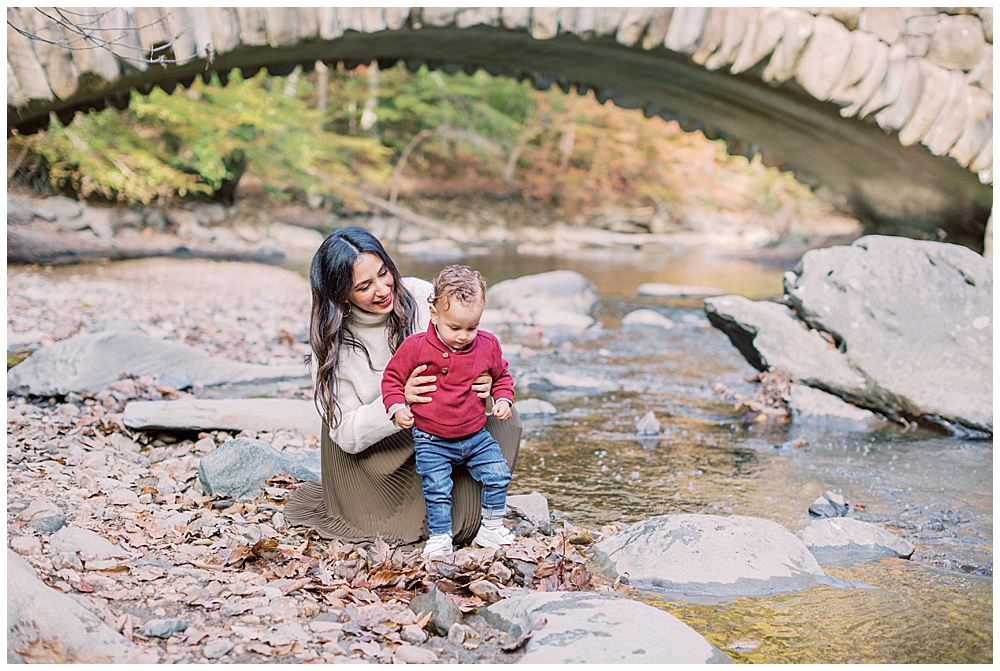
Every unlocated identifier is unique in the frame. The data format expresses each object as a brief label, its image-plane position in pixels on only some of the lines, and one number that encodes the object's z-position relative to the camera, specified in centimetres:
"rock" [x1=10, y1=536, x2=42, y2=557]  241
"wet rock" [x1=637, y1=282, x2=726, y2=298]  1188
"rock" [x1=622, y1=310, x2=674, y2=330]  916
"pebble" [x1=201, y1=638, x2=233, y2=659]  205
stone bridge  750
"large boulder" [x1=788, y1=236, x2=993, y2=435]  543
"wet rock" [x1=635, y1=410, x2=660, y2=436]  510
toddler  253
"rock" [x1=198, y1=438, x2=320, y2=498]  330
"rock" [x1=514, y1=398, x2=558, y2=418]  544
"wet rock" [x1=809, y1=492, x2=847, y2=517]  374
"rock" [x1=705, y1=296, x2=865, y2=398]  571
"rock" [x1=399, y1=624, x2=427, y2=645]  222
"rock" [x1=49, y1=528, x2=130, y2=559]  253
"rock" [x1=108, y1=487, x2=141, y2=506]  309
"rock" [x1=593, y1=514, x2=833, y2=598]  278
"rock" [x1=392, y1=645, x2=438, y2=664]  211
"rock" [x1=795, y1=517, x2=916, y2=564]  318
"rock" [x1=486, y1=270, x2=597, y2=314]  998
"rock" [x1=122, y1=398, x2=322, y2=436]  397
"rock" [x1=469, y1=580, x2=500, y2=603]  251
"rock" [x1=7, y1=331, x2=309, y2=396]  459
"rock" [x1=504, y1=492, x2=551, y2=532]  331
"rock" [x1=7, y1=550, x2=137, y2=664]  190
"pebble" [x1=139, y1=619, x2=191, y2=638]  210
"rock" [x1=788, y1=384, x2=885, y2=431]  555
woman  271
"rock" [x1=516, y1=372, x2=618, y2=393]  622
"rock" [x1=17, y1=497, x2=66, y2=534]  269
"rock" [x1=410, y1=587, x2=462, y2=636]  228
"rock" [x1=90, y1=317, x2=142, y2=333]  632
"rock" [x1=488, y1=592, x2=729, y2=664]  207
